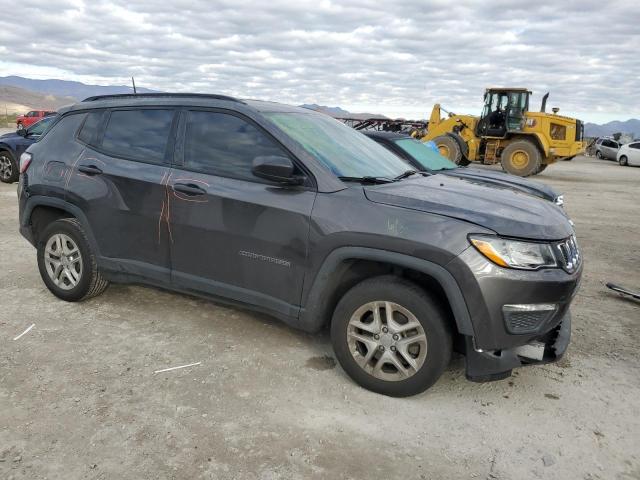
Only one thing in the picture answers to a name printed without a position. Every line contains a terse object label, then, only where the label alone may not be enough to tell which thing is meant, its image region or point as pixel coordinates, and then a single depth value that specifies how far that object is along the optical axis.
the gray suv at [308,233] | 2.79
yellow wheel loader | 17.31
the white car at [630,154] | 26.12
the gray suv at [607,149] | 30.77
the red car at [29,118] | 38.06
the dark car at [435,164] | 6.84
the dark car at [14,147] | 10.81
